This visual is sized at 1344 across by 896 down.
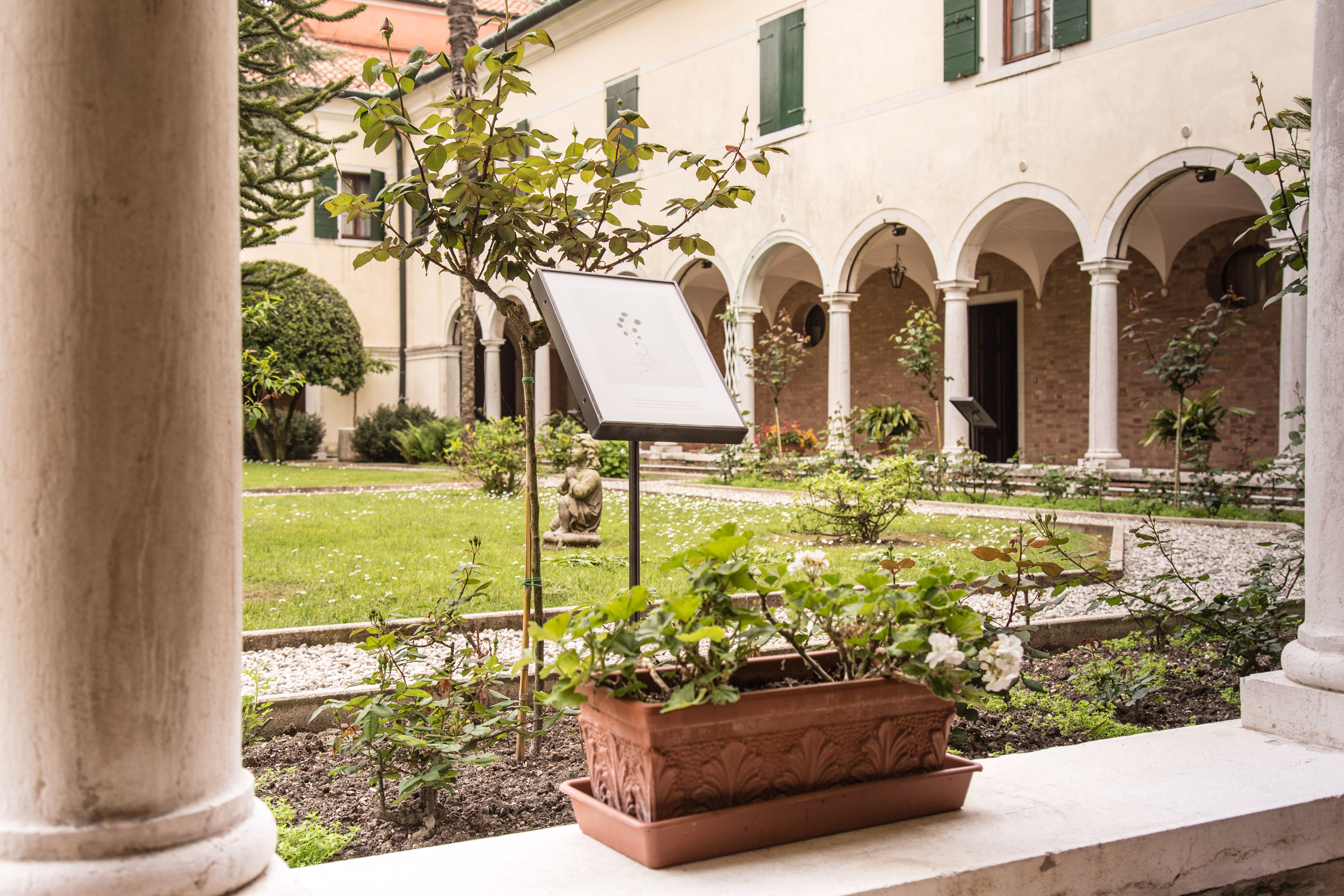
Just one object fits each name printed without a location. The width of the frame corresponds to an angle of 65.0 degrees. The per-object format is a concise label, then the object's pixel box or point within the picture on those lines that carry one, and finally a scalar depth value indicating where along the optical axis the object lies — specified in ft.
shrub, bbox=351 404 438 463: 67.00
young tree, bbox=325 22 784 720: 8.59
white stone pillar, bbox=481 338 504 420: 64.18
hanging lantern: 50.72
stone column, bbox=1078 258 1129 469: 37.76
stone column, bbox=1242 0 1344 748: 8.54
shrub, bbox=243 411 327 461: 67.21
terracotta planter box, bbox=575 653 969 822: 5.90
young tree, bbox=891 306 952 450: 40.11
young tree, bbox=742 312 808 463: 47.29
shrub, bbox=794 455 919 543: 26.66
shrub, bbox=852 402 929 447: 43.55
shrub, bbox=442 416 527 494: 38.70
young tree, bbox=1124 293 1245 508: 31.42
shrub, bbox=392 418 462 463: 61.41
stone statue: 27.50
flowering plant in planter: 6.07
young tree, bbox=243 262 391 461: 64.23
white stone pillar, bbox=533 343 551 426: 60.13
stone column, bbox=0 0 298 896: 4.72
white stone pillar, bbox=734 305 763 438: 50.72
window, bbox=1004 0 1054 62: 39.63
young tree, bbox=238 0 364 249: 20.95
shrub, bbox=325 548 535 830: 8.23
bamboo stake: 9.25
